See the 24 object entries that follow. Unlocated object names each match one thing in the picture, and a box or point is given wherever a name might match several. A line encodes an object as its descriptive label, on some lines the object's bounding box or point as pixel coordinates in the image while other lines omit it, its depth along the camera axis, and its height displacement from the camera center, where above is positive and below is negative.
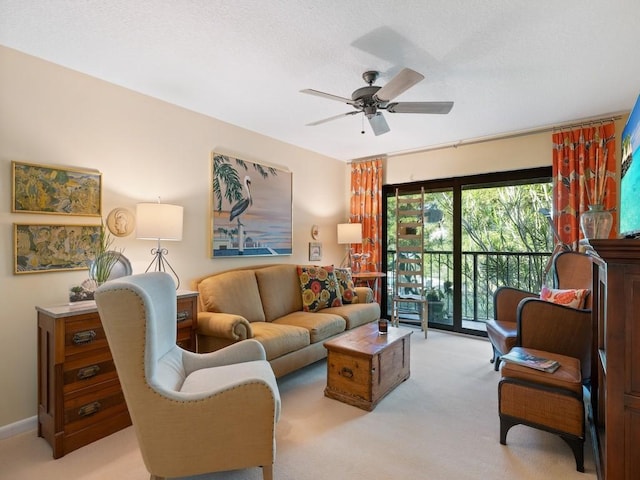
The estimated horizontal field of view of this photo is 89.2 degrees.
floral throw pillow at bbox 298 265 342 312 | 3.67 -0.56
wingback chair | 1.36 -0.74
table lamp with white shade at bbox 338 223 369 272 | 4.66 +0.10
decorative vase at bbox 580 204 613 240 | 2.37 +0.14
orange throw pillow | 2.67 -0.48
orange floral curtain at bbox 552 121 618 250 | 3.23 +0.69
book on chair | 1.94 -0.76
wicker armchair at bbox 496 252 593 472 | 1.80 -0.81
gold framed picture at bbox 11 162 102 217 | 2.12 +0.34
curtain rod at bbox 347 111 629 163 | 3.26 +1.25
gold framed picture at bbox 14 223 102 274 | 2.13 -0.05
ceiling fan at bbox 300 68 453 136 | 2.22 +1.01
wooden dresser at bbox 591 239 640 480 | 1.25 -0.46
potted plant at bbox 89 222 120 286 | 2.24 -0.18
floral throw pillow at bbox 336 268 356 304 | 3.95 -0.56
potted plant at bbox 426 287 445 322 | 4.66 -0.92
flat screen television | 1.84 +0.39
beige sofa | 2.58 -0.74
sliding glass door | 4.01 +0.01
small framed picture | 4.55 -0.16
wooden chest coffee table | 2.38 -0.98
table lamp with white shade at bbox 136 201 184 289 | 2.46 +0.14
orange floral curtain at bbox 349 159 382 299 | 4.86 +0.52
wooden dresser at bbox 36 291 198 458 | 1.89 -0.87
